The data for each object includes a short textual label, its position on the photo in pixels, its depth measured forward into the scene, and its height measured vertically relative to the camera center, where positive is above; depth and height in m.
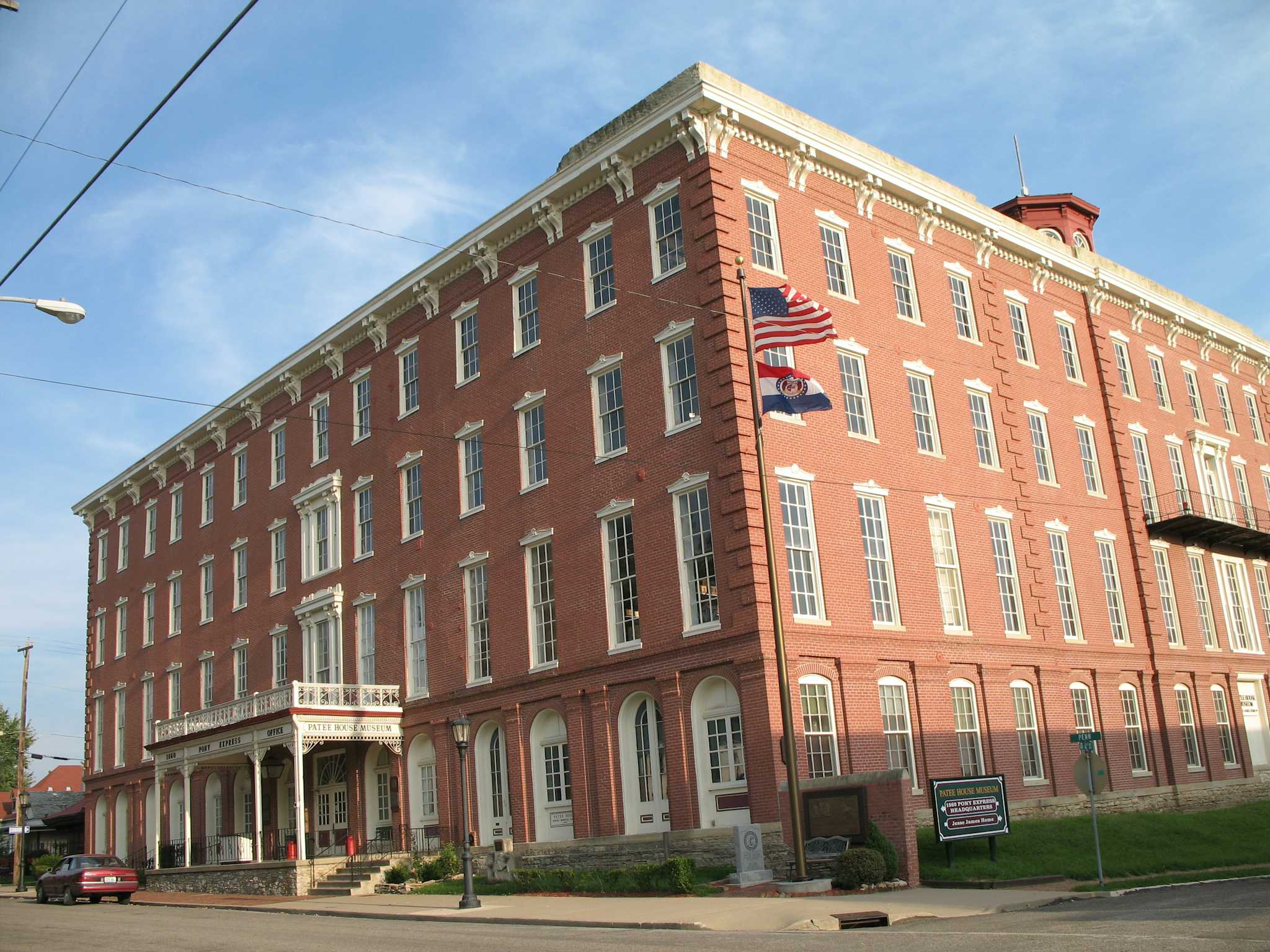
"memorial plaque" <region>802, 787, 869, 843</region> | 21.95 -0.99
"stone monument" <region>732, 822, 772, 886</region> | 22.80 -1.65
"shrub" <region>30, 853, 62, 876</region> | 47.81 -1.53
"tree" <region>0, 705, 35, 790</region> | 87.50 +5.16
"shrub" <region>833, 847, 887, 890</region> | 21.06 -1.91
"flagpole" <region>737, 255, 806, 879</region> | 21.16 +1.52
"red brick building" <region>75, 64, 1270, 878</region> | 26.56 +6.18
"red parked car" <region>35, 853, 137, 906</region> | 33.09 -1.60
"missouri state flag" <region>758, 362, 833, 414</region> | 23.70 +6.99
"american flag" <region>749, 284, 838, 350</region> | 23.97 +8.39
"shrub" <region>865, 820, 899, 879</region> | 21.50 -1.61
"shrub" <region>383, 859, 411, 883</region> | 29.52 -1.87
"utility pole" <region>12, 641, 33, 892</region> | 44.41 +0.05
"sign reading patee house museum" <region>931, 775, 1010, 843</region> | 22.20 -1.11
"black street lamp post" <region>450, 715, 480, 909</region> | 23.19 +0.14
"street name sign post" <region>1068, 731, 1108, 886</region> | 20.92 -0.57
